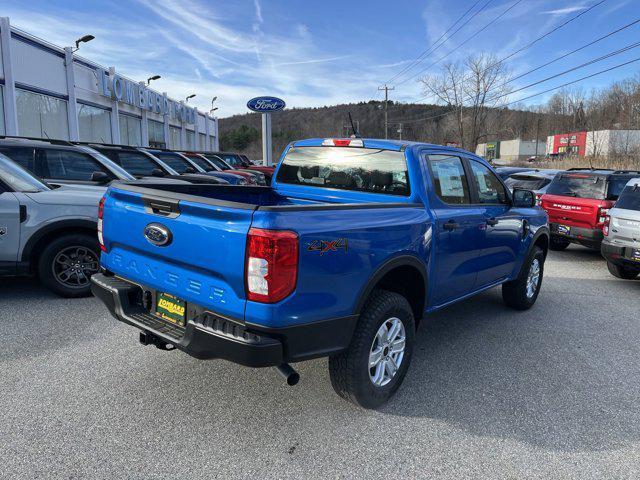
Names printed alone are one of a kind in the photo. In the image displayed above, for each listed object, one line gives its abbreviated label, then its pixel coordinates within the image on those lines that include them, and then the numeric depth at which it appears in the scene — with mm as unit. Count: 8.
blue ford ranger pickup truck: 2590
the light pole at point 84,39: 19766
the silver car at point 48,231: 5117
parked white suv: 6637
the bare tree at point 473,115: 46031
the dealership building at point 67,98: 16266
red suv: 8617
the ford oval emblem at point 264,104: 28625
